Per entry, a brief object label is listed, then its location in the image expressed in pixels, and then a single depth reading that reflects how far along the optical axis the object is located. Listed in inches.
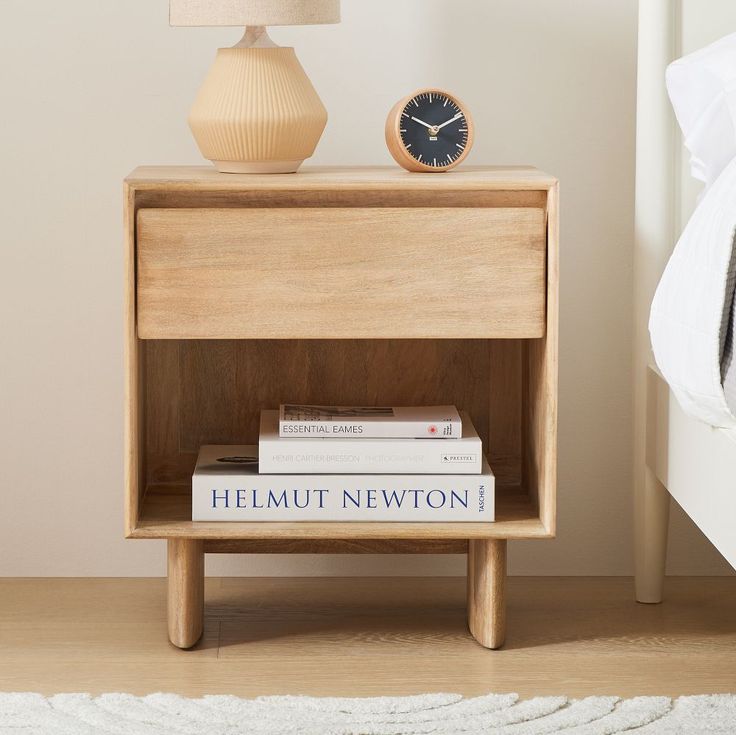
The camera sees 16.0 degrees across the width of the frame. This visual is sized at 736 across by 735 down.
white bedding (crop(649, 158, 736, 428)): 119.4
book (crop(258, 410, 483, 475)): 131.9
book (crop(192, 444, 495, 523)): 131.6
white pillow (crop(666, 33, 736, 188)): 127.0
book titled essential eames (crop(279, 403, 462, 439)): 132.3
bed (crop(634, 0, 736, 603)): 135.5
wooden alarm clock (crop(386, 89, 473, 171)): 133.2
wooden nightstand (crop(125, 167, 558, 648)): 128.6
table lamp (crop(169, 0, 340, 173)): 131.1
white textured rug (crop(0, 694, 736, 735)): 123.6
